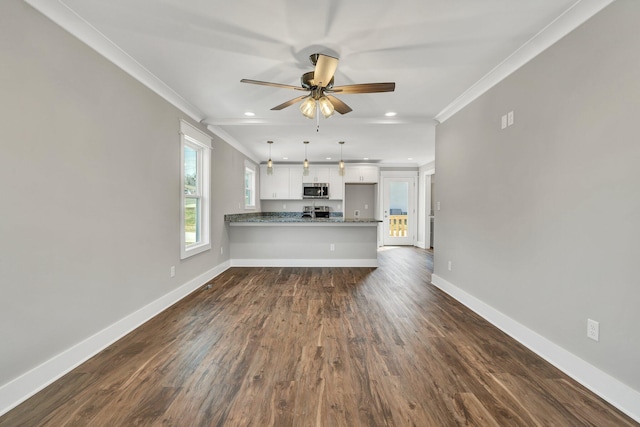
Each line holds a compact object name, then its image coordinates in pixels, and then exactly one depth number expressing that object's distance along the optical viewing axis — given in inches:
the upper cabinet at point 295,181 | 283.3
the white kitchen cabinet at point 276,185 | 283.7
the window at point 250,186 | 253.8
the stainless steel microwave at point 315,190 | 279.4
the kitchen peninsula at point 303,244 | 200.1
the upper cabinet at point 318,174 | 282.0
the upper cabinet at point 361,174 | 284.8
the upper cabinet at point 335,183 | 282.8
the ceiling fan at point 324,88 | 79.6
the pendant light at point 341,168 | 201.1
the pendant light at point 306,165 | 198.4
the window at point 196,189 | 142.3
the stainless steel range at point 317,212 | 283.8
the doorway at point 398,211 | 301.1
